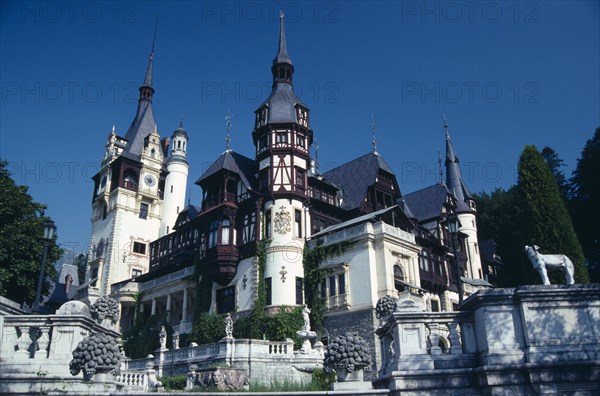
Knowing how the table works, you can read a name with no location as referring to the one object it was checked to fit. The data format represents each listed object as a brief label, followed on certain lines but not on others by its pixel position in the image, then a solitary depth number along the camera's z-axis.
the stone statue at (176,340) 31.72
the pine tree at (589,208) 36.69
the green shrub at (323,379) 12.64
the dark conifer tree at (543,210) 23.23
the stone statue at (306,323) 29.73
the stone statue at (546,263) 11.80
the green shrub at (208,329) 37.28
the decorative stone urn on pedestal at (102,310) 18.48
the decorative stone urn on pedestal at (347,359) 11.05
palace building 36.16
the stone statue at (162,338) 32.12
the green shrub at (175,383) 24.87
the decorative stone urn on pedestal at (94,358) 10.48
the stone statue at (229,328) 27.27
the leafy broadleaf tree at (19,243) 32.91
